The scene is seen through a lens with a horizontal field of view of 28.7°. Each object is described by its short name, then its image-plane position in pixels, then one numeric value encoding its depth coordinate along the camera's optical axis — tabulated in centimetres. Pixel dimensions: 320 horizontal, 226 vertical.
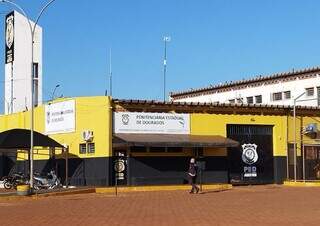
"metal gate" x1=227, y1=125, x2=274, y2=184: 3844
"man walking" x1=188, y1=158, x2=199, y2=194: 3072
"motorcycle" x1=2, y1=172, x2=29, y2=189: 3524
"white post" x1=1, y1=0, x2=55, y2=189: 2959
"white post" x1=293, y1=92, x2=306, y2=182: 3967
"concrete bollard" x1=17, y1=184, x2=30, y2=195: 2905
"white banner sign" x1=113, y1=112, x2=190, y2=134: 3500
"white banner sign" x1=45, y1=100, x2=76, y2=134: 3669
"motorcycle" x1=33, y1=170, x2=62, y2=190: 3419
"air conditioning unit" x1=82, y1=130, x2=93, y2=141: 3497
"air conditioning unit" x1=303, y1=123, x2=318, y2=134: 4056
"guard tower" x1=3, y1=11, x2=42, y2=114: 5400
